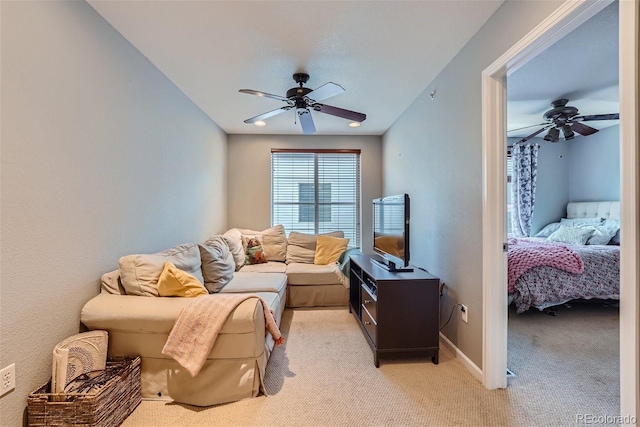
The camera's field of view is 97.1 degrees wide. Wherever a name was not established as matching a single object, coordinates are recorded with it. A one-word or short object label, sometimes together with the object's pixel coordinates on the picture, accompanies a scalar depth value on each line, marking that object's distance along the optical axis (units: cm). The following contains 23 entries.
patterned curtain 526
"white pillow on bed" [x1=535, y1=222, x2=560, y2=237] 499
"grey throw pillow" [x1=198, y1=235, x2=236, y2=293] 268
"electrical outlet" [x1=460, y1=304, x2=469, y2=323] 216
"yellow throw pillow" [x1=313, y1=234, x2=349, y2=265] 390
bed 302
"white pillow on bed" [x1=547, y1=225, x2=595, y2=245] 407
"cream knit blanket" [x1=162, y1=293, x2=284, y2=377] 164
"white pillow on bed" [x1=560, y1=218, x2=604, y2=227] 447
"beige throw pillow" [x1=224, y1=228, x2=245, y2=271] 357
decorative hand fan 143
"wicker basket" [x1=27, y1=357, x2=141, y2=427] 137
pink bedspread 301
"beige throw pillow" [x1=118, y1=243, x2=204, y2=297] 187
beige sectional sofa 171
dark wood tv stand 216
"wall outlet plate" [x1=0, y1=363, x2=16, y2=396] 127
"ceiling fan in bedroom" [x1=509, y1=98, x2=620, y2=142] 338
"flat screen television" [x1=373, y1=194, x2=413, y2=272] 240
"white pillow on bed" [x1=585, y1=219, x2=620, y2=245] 395
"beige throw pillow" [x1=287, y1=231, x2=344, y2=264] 401
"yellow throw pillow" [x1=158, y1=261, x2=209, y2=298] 189
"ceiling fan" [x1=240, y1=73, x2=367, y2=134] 237
